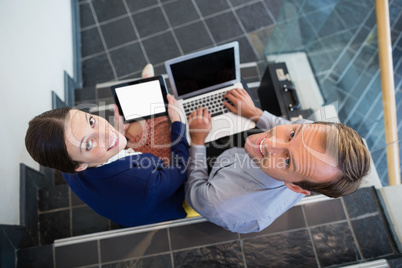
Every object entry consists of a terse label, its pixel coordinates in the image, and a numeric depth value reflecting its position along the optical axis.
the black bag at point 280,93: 1.87
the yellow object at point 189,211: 1.61
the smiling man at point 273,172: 0.98
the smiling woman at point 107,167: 1.05
